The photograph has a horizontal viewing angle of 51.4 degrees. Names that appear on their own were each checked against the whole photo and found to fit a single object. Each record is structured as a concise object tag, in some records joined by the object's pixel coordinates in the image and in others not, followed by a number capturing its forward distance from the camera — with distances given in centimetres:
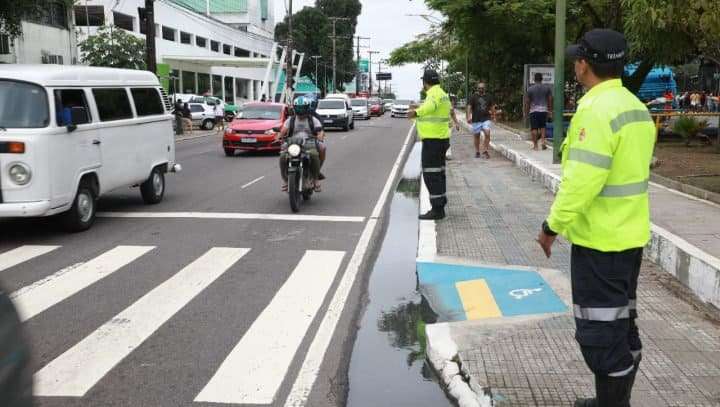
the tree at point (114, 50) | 3500
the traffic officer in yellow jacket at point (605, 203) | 351
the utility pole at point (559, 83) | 1530
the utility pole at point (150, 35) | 2908
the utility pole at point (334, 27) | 7731
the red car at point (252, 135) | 2125
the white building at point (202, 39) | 4881
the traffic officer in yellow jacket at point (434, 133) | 991
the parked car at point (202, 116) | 3750
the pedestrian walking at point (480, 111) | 1853
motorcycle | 1099
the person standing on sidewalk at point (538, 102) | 1772
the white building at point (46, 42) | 3152
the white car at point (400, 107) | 5755
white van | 862
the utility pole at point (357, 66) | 9394
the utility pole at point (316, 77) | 8663
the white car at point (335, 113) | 3422
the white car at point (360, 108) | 5091
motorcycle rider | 1155
